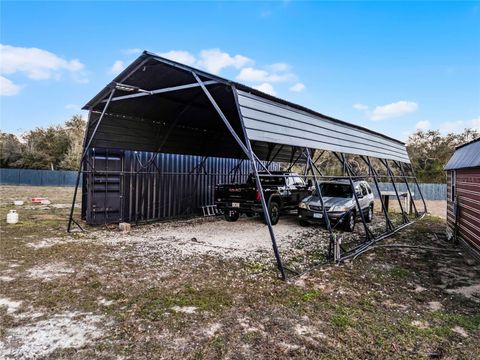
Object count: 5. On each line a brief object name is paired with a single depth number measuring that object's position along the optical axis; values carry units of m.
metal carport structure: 6.91
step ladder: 14.50
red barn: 7.58
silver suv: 10.42
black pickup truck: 11.39
